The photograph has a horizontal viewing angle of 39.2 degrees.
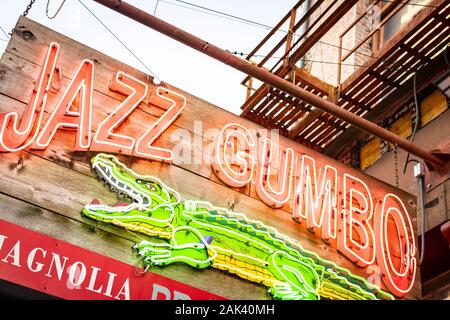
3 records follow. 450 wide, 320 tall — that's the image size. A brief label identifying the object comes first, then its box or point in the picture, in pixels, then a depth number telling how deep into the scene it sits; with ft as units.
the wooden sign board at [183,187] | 16.65
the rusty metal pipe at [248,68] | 18.79
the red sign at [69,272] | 15.10
